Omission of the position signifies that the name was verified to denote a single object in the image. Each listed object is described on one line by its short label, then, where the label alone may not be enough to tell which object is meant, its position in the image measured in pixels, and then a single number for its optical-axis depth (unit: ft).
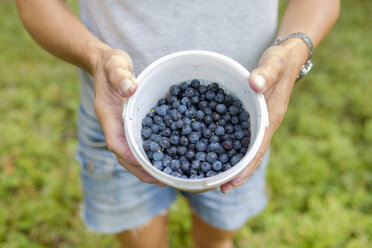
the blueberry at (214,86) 3.18
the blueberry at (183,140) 3.00
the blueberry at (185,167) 2.91
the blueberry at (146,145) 2.91
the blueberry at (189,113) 3.06
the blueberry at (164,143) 2.97
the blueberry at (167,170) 2.82
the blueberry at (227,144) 2.92
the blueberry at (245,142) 2.96
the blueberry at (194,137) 3.01
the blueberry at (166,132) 3.03
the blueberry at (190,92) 3.12
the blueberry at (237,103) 3.11
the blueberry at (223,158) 2.90
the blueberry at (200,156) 2.95
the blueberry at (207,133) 3.03
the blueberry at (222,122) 3.04
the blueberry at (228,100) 3.13
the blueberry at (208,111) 3.12
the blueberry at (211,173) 2.83
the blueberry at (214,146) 2.91
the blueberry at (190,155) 2.98
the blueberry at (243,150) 2.93
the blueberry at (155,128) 3.02
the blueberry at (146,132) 3.00
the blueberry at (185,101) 3.08
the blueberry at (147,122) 3.04
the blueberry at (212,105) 3.10
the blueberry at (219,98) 3.09
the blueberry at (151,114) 3.09
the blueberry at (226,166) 2.88
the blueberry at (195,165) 2.89
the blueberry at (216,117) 3.09
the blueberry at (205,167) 2.87
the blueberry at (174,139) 3.01
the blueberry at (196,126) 3.04
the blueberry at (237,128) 3.02
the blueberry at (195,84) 3.21
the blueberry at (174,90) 3.16
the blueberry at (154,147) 2.88
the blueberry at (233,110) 3.06
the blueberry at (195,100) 3.13
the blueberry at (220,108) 3.05
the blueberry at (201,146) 2.99
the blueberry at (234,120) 3.02
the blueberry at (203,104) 3.12
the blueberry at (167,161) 2.89
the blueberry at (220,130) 3.00
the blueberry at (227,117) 3.05
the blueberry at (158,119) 3.04
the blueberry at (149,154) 2.90
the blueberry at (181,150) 3.00
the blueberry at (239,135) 2.96
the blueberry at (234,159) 2.86
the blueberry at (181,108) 3.06
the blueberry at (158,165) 2.84
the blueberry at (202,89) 3.18
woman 3.04
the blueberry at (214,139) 2.97
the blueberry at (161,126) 3.03
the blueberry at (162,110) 3.08
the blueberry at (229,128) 3.01
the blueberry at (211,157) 2.88
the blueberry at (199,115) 3.13
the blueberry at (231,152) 2.92
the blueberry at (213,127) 3.06
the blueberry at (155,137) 2.97
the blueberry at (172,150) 2.98
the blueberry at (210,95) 3.12
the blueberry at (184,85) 3.18
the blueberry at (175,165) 2.89
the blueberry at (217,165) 2.85
